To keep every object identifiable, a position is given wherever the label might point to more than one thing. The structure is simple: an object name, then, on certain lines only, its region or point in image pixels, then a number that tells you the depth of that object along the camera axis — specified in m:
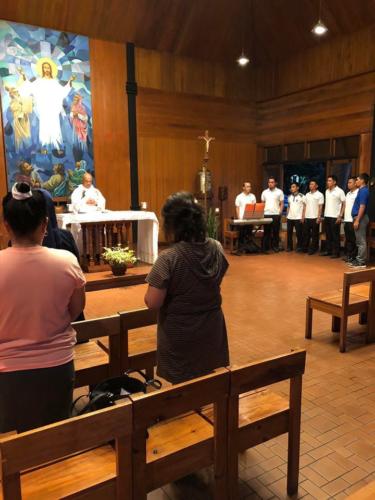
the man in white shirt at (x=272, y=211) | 9.39
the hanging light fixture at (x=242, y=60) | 8.79
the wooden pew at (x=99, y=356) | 2.44
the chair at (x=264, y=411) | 1.76
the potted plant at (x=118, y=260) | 6.36
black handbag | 2.02
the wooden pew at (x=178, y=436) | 1.52
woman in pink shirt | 1.51
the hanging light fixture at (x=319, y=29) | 7.20
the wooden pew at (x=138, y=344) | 2.57
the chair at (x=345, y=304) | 3.77
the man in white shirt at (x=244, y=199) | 9.21
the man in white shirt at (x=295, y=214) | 9.19
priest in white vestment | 7.37
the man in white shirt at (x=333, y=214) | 8.43
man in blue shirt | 7.39
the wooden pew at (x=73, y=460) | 1.25
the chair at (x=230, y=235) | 9.08
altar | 6.57
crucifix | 10.00
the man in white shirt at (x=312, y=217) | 8.88
